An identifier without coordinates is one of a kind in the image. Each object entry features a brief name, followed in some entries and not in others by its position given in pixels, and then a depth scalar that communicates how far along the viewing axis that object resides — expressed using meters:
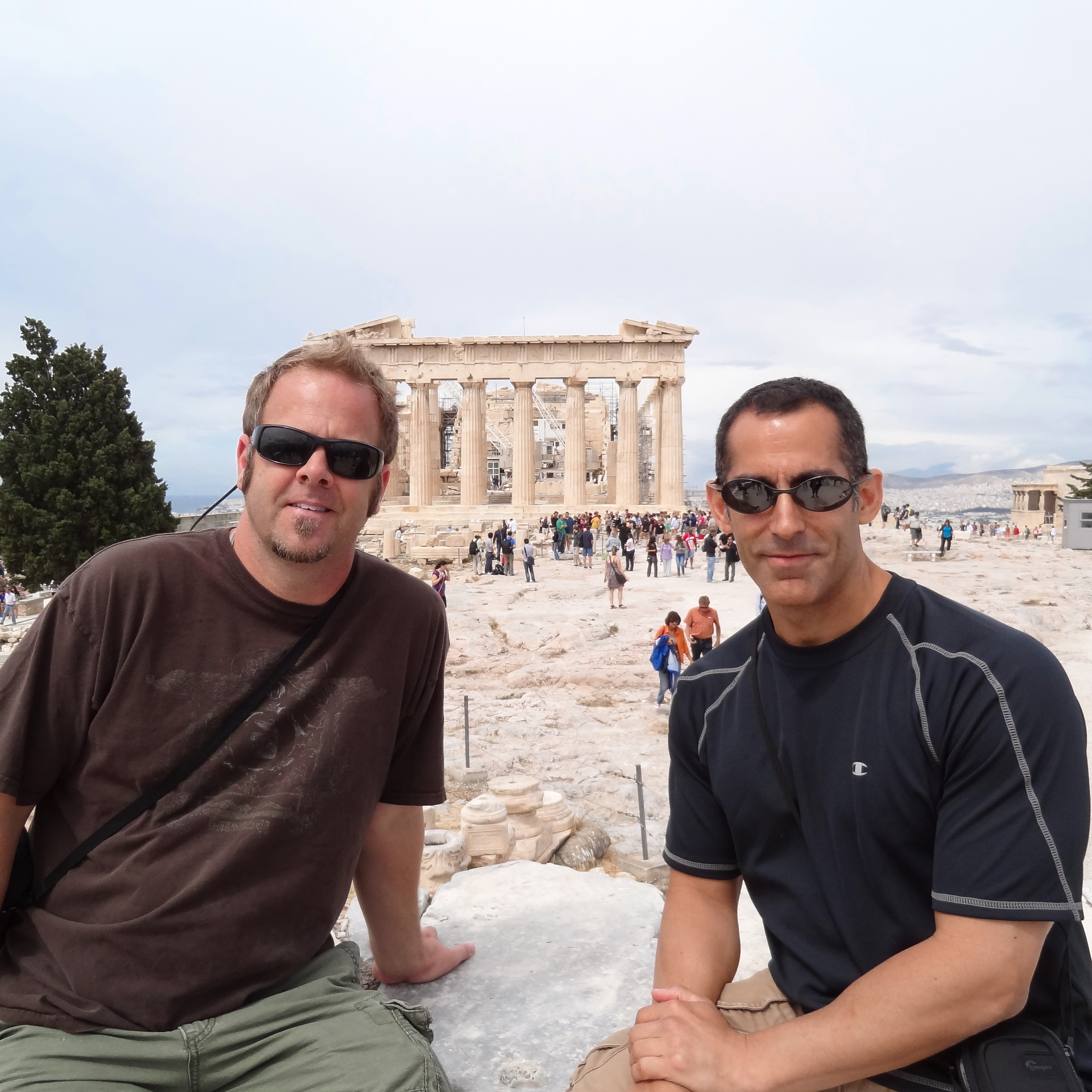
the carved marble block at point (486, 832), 5.17
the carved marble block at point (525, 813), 5.54
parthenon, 39.53
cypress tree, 22.66
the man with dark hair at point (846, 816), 1.58
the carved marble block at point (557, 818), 5.82
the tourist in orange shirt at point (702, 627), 10.62
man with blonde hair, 1.97
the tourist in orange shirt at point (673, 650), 9.90
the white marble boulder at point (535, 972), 2.38
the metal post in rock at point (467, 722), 7.77
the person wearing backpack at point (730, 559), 18.62
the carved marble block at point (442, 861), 4.61
